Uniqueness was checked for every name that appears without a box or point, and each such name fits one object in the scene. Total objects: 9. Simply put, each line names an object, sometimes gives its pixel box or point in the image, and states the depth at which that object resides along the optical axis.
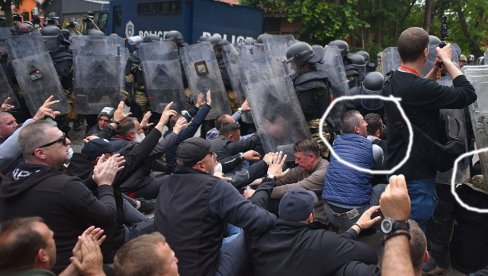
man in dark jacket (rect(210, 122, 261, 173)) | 4.24
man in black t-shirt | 2.60
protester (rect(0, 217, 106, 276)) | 1.86
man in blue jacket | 3.44
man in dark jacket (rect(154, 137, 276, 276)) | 2.66
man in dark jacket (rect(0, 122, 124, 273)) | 2.54
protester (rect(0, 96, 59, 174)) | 3.47
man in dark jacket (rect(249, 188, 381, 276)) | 2.50
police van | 12.51
